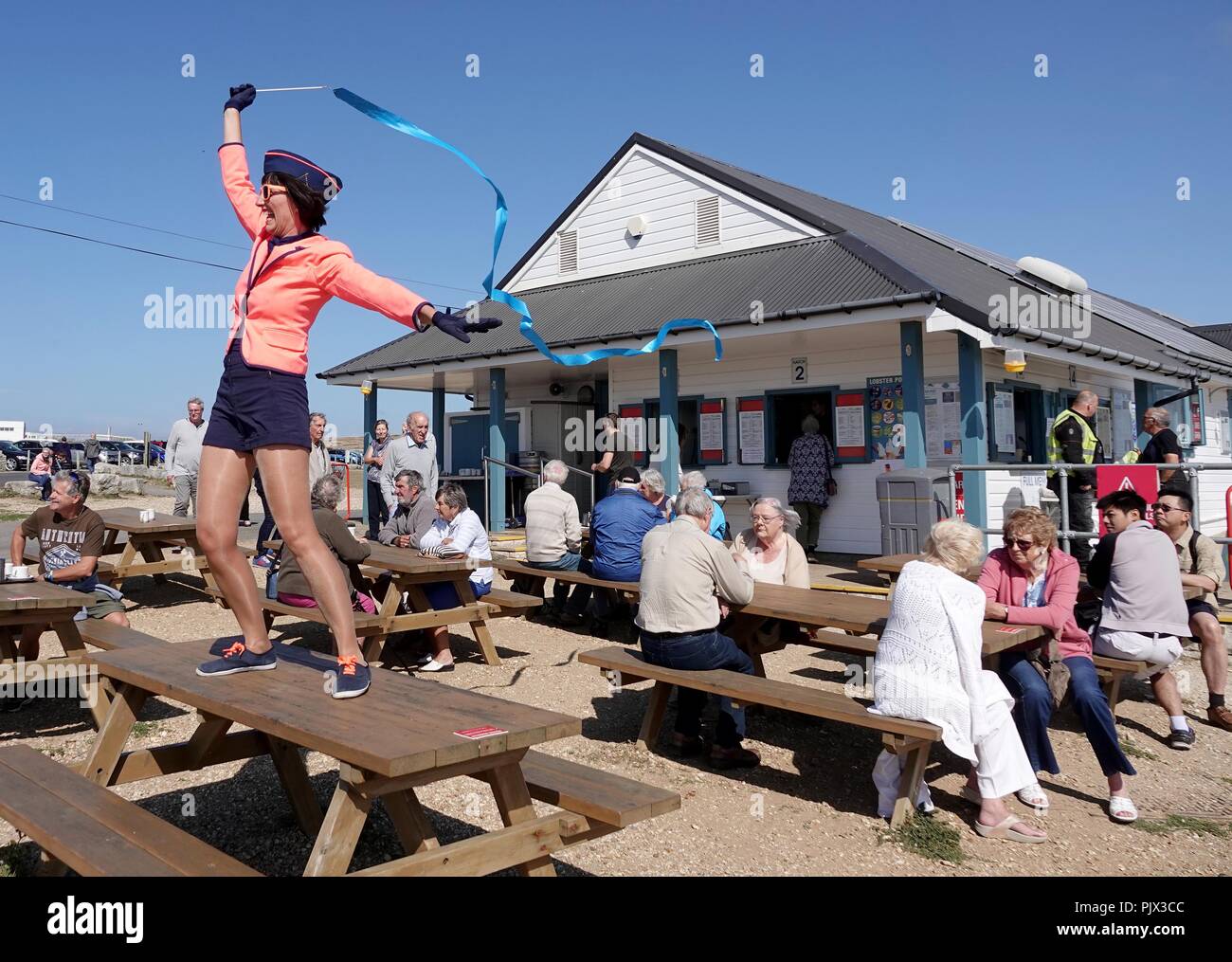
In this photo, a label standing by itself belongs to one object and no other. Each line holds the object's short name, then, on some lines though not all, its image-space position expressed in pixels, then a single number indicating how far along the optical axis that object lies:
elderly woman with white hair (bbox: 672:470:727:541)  6.40
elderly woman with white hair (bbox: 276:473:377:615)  5.94
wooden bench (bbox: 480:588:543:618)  6.79
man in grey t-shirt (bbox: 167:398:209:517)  10.68
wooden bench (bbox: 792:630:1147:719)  5.02
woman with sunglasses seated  4.22
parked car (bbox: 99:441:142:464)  44.55
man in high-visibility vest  8.86
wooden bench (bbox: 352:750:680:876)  2.54
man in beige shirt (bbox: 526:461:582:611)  7.87
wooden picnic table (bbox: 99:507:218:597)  8.46
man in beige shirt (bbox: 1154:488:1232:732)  5.52
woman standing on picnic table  2.99
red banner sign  7.87
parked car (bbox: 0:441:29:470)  39.59
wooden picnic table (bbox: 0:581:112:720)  4.95
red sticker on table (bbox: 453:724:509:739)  2.51
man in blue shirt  7.25
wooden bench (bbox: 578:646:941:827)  3.89
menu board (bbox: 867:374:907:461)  11.55
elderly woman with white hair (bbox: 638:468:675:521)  7.50
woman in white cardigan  3.90
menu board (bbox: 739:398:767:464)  12.81
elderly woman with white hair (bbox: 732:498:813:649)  6.14
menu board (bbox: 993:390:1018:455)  11.62
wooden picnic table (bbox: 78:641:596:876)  2.42
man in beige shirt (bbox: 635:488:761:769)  4.74
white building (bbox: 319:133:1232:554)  10.45
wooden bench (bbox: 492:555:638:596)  7.04
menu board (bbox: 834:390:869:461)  11.86
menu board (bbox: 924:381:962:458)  11.18
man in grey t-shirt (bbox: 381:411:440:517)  10.09
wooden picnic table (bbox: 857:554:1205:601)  7.29
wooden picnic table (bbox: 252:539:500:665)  6.05
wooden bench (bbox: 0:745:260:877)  2.50
